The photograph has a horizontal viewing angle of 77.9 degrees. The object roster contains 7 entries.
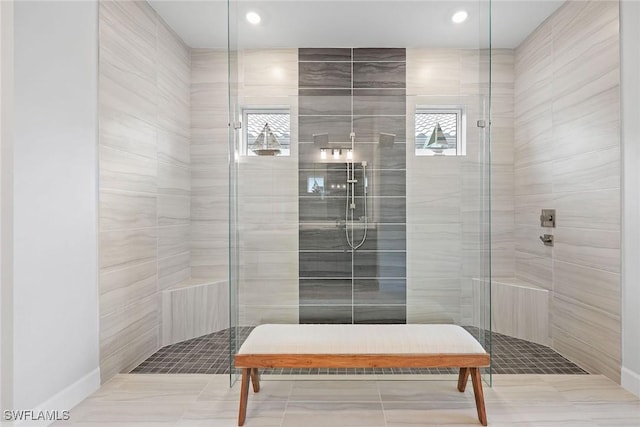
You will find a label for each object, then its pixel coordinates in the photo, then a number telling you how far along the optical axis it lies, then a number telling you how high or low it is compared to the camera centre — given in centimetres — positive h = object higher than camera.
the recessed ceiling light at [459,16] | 248 +126
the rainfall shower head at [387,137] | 251 +49
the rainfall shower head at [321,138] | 253 +49
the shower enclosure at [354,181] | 247 +22
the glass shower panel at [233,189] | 231 +16
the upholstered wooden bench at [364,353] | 194 -69
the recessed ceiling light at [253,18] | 245 +123
